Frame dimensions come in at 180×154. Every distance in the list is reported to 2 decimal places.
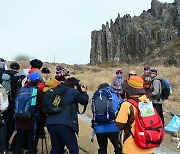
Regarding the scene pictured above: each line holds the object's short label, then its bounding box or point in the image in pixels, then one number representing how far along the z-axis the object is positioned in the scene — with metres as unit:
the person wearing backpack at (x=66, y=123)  3.05
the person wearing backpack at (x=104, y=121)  3.34
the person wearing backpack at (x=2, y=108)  3.24
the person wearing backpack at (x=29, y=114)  3.36
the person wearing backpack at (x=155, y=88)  4.69
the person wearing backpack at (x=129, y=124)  2.65
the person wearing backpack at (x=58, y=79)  3.32
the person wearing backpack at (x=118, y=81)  4.85
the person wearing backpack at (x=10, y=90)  3.91
